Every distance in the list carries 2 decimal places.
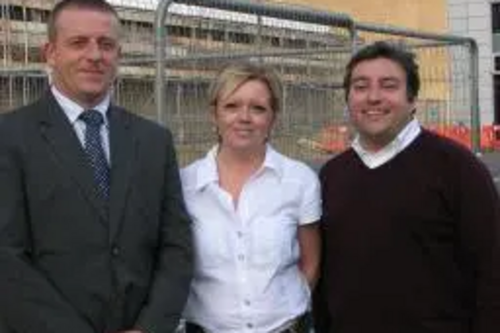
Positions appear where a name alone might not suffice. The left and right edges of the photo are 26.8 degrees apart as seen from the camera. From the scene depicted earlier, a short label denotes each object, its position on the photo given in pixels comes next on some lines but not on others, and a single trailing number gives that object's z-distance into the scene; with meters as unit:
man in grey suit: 3.13
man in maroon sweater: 3.45
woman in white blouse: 3.45
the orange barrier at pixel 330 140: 7.36
